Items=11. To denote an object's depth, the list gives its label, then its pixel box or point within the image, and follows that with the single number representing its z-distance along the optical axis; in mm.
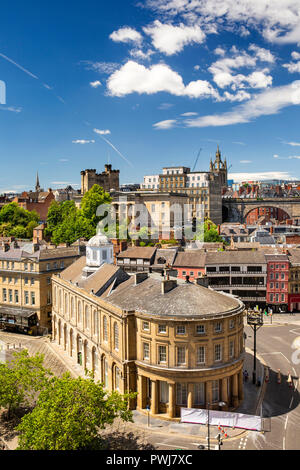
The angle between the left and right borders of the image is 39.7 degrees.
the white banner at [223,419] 36562
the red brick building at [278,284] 79875
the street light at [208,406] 33156
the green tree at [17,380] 37688
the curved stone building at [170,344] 38312
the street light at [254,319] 47156
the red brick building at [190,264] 83062
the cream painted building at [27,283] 71062
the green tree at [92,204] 130000
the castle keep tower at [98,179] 188412
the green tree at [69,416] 29562
